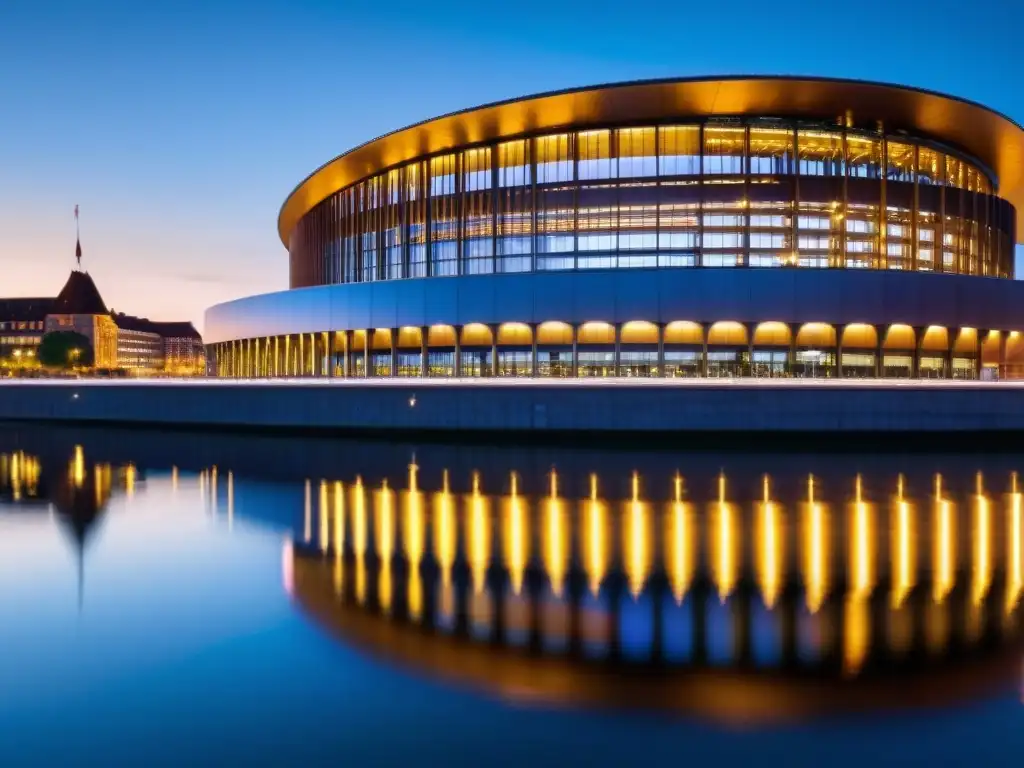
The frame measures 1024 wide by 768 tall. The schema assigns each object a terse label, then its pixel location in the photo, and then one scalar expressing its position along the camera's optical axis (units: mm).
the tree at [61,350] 114812
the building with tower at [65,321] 144500
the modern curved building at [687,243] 40531
